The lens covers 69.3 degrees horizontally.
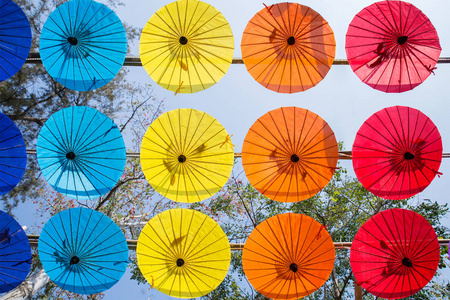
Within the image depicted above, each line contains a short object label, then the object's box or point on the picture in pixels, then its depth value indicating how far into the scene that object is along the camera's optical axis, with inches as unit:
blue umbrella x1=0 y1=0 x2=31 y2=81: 176.7
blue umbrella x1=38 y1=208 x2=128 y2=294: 176.6
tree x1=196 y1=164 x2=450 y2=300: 292.5
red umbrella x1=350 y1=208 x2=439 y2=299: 182.4
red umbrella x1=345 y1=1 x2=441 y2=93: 178.4
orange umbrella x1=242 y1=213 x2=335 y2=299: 180.7
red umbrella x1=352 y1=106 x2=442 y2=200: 181.0
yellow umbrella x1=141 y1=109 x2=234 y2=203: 179.6
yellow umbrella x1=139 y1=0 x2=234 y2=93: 176.7
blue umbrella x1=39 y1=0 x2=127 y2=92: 177.2
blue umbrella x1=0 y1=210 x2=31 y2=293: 177.8
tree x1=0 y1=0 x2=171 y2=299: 311.9
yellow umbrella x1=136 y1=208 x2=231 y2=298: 179.3
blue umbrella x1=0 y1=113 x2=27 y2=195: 178.4
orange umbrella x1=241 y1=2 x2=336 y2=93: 178.9
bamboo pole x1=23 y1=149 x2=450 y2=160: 193.0
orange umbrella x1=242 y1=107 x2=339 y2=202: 182.1
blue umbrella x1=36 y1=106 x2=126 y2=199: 179.2
